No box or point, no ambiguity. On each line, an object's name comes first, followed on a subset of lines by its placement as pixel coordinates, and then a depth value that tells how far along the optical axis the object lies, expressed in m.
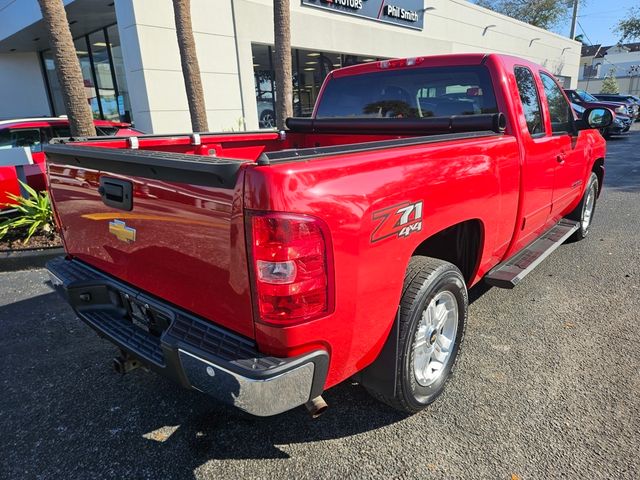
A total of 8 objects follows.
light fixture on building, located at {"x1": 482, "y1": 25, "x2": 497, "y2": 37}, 22.22
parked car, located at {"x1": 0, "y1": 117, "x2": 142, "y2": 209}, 6.25
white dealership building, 9.79
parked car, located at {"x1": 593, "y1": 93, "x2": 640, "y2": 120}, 20.72
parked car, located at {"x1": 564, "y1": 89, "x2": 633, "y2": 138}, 17.30
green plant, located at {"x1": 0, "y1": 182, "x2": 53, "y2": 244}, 5.65
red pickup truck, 1.66
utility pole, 34.75
